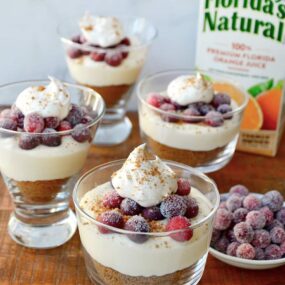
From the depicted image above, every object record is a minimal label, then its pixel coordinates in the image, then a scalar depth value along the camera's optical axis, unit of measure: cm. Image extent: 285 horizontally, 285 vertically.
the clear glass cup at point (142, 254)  60
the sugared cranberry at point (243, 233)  68
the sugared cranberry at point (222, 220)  69
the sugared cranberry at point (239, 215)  70
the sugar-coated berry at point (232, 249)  68
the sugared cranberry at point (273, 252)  67
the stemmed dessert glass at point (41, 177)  68
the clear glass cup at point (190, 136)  77
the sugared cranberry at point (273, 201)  71
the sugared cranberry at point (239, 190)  74
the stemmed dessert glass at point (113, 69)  84
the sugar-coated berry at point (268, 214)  70
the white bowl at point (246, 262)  67
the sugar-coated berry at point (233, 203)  71
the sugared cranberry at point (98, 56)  83
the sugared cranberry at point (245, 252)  67
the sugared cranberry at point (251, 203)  71
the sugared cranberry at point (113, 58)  83
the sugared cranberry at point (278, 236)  68
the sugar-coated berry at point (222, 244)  68
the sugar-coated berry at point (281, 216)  70
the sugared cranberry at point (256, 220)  69
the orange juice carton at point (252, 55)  83
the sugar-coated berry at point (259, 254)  68
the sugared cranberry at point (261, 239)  68
